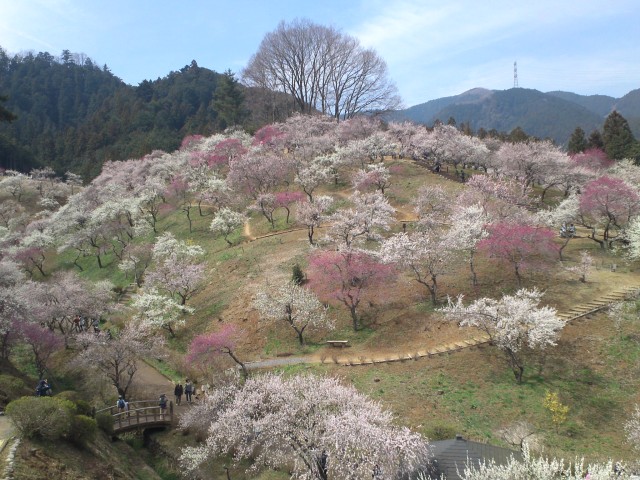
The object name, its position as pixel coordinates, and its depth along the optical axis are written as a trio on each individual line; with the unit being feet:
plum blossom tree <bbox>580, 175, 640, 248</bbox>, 103.19
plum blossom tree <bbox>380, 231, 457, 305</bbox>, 90.99
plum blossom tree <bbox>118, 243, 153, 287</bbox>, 132.36
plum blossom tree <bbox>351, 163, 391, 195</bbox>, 140.36
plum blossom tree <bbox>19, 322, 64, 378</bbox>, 79.00
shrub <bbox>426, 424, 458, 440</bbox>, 57.67
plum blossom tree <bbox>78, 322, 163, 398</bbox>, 75.31
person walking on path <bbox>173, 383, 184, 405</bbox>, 76.89
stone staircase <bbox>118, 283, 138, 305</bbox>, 122.01
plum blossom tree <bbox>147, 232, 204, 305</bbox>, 106.93
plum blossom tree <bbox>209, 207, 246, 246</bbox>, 134.51
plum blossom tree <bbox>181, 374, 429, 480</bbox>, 45.88
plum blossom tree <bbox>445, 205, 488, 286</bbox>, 94.84
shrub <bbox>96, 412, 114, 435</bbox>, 62.80
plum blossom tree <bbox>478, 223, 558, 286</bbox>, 88.69
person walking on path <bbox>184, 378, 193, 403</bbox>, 76.79
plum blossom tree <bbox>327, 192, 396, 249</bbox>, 101.91
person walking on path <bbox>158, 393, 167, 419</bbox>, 71.53
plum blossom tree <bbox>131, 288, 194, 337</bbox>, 96.84
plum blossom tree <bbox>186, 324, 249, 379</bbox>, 78.07
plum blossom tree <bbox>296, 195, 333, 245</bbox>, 118.32
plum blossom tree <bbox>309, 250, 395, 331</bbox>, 89.76
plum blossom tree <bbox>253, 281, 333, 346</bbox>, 87.71
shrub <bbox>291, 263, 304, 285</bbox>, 101.24
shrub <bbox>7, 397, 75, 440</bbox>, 46.19
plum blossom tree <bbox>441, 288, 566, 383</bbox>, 69.21
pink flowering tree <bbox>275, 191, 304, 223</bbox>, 140.97
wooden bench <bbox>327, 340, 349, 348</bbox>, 85.66
